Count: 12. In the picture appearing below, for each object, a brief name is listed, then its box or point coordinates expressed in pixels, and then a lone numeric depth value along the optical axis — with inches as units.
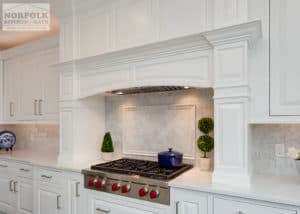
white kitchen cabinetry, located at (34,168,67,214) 106.7
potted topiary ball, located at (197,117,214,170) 89.2
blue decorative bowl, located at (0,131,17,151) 155.6
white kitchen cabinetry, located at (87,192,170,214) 80.1
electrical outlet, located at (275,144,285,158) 80.4
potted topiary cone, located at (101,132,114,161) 115.2
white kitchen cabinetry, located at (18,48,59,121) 132.6
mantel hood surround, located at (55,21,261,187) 69.4
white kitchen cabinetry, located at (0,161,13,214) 137.9
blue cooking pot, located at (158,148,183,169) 91.5
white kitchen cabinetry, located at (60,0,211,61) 81.0
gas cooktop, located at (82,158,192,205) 78.9
